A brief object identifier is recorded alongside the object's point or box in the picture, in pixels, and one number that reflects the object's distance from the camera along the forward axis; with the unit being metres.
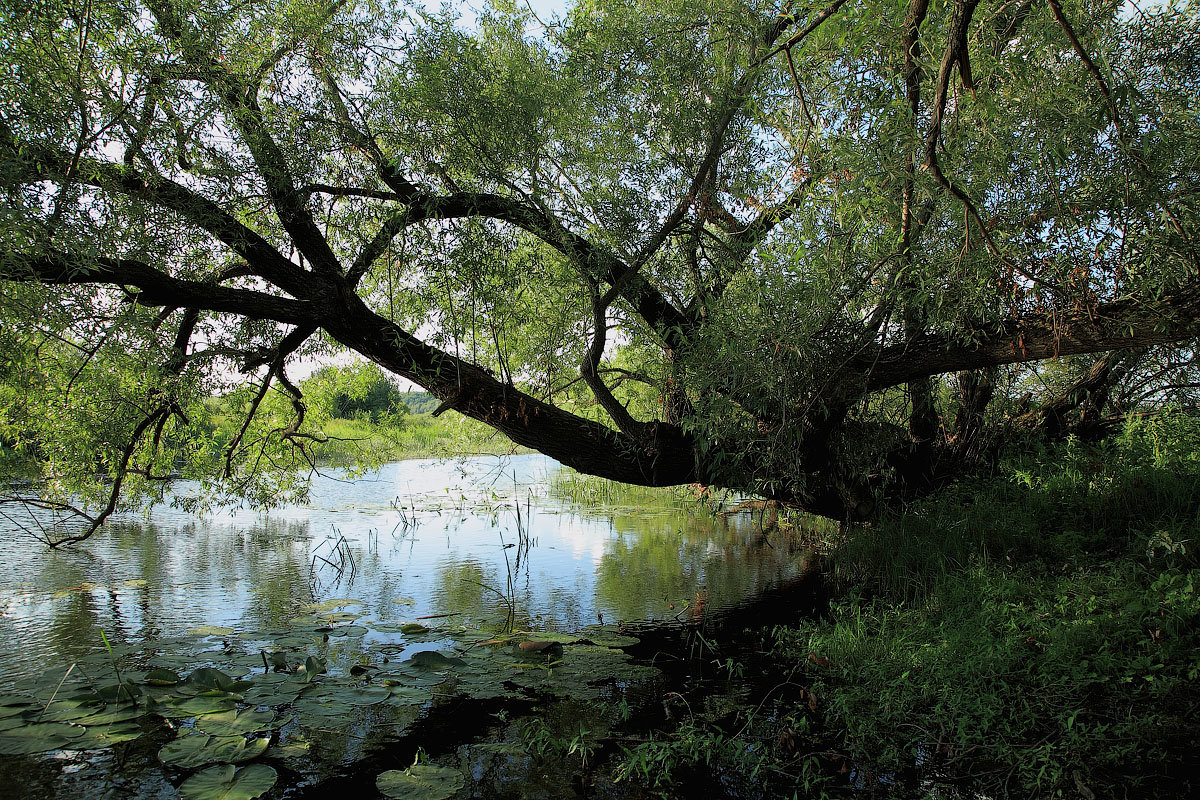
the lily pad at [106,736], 3.51
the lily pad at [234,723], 3.61
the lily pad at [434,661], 4.67
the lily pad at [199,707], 3.77
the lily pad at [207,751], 3.32
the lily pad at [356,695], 4.10
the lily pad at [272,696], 4.03
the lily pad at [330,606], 6.20
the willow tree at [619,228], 3.99
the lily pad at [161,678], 4.09
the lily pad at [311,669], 4.36
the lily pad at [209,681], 4.04
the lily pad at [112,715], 3.70
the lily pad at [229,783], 3.07
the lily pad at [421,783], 3.18
